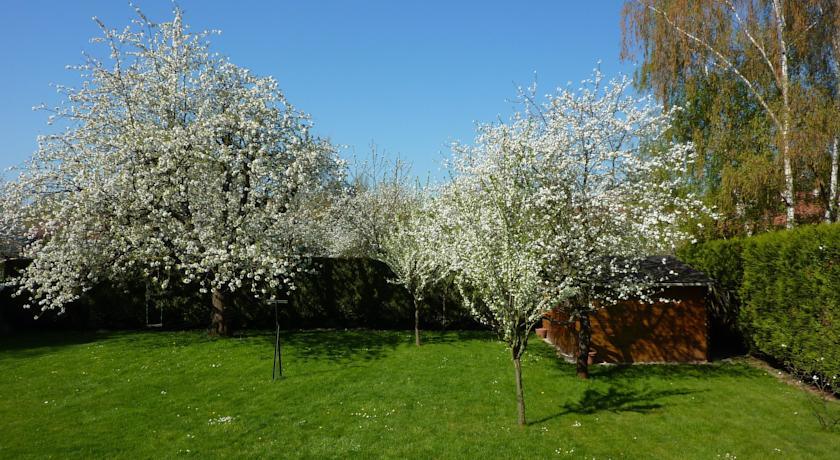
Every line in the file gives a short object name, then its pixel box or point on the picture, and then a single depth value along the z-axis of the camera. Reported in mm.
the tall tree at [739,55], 17109
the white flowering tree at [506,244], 8742
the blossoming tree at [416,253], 15734
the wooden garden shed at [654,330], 14289
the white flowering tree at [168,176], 14453
